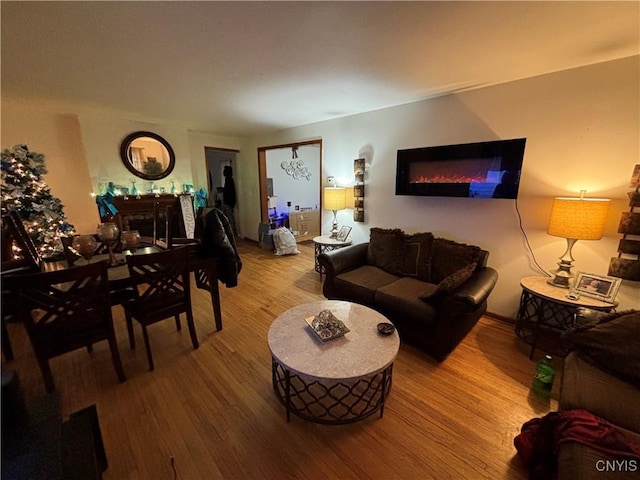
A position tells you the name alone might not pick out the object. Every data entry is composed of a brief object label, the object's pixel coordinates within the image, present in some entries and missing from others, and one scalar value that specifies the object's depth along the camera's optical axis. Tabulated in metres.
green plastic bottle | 1.75
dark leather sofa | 2.04
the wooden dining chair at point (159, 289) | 1.82
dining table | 1.85
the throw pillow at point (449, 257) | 2.48
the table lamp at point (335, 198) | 3.79
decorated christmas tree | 2.88
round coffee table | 1.44
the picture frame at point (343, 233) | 3.93
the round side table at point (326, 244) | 3.77
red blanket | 1.00
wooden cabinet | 6.07
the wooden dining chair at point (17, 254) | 1.85
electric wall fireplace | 2.42
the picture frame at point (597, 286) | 1.89
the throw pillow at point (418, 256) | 2.71
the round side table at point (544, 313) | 1.97
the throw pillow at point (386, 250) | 2.91
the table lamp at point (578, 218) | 1.86
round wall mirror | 4.19
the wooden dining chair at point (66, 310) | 1.47
